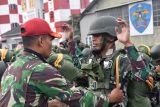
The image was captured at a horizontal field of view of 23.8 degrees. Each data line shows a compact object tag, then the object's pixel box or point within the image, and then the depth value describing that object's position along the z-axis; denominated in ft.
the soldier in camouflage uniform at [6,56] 17.38
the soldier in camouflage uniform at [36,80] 7.17
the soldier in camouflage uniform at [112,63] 8.69
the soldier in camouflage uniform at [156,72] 14.40
